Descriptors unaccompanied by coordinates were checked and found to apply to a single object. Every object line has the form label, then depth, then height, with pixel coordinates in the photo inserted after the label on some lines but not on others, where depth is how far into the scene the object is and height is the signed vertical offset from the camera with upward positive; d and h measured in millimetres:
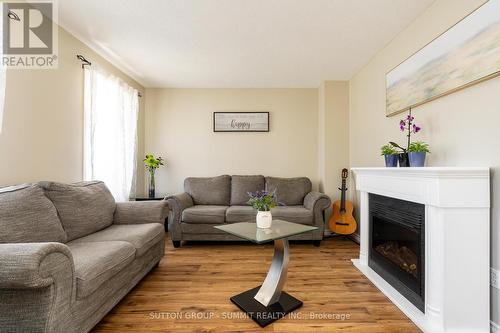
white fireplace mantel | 1421 -502
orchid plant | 1937 +373
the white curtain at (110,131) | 2602 +443
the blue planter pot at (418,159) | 1780 +66
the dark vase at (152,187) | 3709 -339
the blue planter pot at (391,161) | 2037 +58
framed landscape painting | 1419 +797
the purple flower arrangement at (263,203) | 1916 -303
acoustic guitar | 3211 -723
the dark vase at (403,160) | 1907 +62
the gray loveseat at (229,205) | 3104 -578
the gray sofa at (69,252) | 1091 -580
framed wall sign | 3990 +792
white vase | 1874 -433
